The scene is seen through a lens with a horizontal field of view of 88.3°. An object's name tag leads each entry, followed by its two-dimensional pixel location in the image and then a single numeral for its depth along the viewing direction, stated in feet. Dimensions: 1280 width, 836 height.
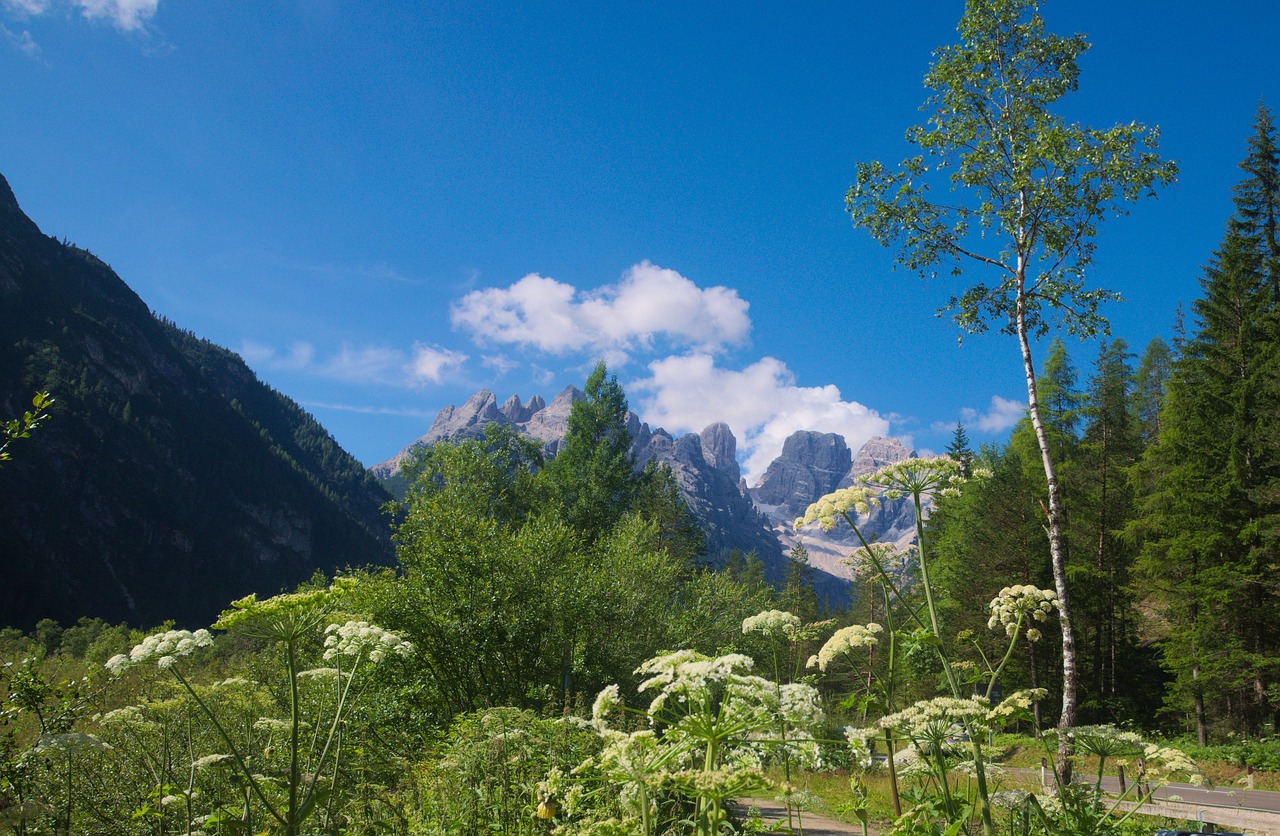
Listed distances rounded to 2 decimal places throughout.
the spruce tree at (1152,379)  138.59
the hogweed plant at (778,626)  16.15
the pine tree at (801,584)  149.18
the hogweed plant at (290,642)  8.87
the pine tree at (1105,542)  89.76
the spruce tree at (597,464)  99.04
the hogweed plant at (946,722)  10.15
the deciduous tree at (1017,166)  38.75
